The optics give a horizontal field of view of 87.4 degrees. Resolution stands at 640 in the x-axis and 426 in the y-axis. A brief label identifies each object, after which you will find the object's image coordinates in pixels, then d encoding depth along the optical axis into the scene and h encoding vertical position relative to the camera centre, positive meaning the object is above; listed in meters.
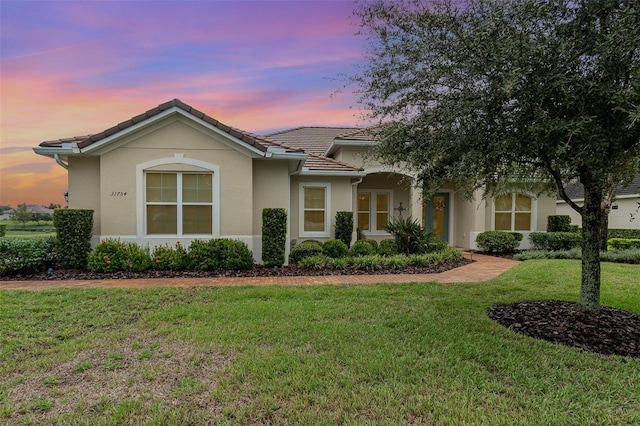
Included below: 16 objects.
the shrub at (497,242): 14.91 -1.36
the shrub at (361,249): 12.15 -1.42
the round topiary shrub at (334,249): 11.55 -1.34
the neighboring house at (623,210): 20.03 +0.13
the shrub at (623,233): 19.16 -1.22
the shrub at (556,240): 14.70 -1.28
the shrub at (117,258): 9.49 -1.40
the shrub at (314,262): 10.41 -1.61
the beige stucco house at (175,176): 10.39 +1.10
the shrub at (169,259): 9.91 -1.47
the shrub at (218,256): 9.99 -1.38
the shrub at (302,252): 11.24 -1.40
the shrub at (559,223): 16.11 -0.54
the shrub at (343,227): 13.34 -0.66
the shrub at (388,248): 12.37 -1.40
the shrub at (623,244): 15.35 -1.46
